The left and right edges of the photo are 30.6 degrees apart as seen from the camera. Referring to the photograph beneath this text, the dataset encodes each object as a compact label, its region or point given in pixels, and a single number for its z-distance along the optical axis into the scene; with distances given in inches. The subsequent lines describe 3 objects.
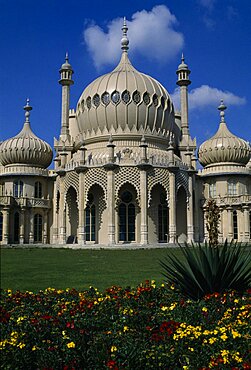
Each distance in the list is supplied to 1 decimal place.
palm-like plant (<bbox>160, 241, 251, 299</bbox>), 348.9
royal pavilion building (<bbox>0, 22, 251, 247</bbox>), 1403.8
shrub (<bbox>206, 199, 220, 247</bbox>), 943.9
